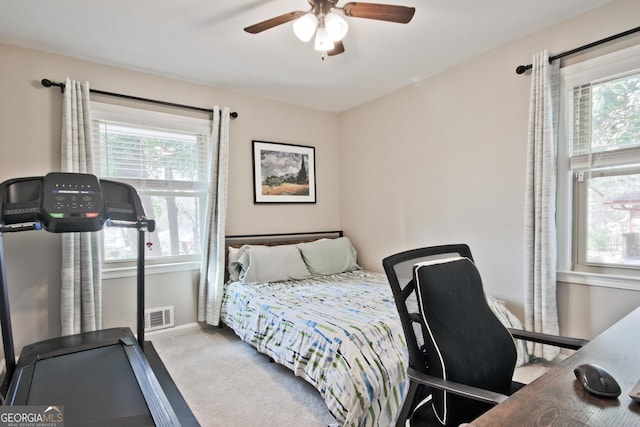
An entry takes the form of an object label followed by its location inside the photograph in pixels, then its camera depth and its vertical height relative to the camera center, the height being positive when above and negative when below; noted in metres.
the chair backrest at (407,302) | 1.26 -0.34
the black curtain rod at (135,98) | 2.73 +1.04
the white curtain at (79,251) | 2.69 -0.31
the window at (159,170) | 3.06 +0.40
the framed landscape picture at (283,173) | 3.87 +0.46
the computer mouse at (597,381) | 0.87 -0.45
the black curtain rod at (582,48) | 2.18 +1.14
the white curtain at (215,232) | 3.39 -0.20
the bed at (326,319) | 1.82 -0.73
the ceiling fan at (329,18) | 1.89 +1.12
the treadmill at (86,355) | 1.64 -0.90
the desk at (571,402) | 0.78 -0.48
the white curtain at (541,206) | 2.44 +0.05
